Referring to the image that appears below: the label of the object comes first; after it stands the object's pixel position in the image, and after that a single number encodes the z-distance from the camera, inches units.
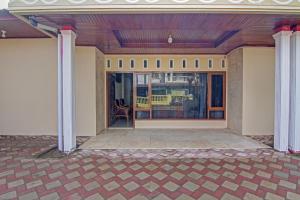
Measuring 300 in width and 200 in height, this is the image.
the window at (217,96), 278.5
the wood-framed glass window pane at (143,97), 278.7
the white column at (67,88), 163.5
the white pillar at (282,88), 164.1
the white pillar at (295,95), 163.5
